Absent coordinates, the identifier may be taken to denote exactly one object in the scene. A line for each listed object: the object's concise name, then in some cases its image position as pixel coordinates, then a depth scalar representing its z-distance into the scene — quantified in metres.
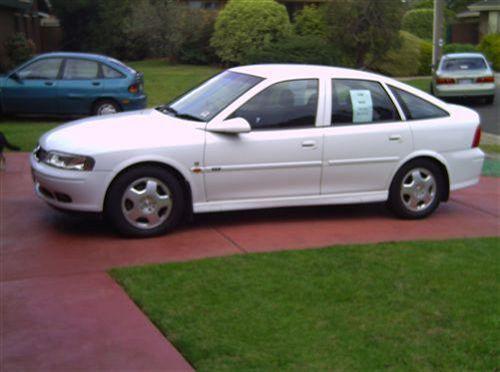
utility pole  30.62
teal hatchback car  16.42
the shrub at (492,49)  37.66
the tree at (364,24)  30.11
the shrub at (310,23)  31.94
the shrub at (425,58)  34.72
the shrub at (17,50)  27.14
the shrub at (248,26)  31.67
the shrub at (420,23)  45.03
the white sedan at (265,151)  7.23
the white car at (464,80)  23.11
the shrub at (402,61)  32.94
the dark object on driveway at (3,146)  10.29
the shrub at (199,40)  34.94
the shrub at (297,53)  24.31
